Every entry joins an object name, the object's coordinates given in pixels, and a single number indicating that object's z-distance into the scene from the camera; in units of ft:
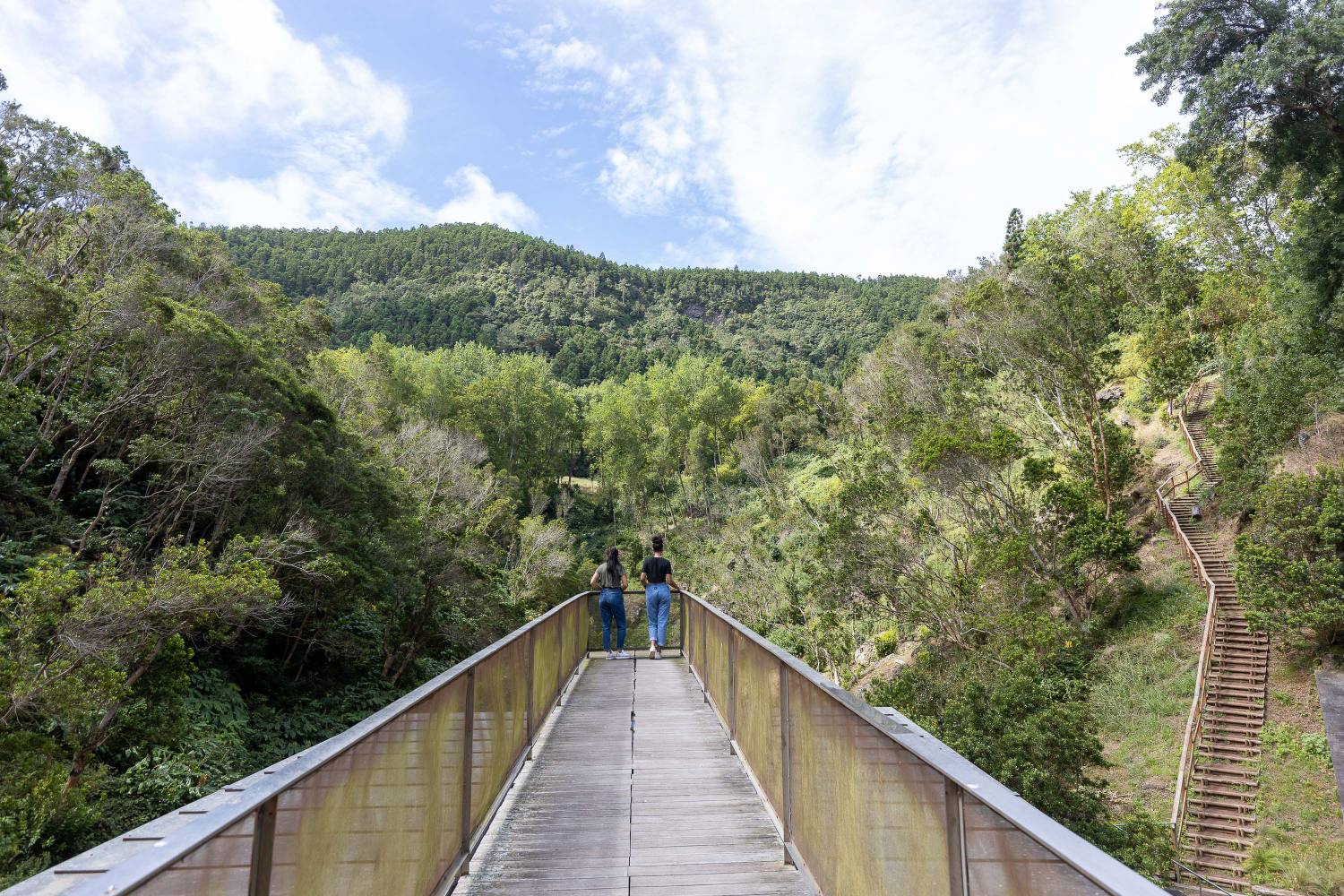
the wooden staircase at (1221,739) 54.44
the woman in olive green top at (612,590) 35.14
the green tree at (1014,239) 168.74
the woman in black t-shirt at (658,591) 32.58
